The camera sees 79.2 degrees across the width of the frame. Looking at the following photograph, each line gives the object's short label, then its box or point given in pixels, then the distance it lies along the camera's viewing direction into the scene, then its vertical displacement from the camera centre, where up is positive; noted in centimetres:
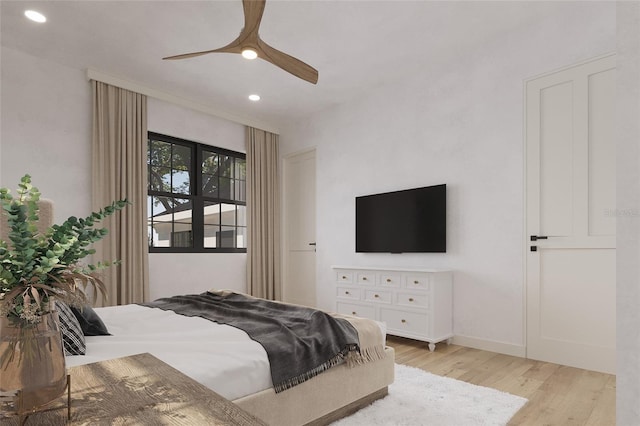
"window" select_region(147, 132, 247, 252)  471 +25
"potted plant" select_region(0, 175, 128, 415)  81 -18
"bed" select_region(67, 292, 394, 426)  156 -63
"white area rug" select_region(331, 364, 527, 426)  207 -112
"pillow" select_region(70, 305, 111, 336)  189 -53
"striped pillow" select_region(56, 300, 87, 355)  155 -49
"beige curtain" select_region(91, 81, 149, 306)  407 +38
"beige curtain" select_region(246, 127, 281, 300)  546 +1
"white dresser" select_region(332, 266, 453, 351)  357 -84
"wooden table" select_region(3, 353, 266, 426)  82 -44
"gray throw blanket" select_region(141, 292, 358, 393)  178 -62
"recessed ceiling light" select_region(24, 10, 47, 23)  310 +163
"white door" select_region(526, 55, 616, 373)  291 -1
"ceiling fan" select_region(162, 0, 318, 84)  228 +112
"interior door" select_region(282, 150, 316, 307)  556 -19
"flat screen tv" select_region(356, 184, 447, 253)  389 -7
